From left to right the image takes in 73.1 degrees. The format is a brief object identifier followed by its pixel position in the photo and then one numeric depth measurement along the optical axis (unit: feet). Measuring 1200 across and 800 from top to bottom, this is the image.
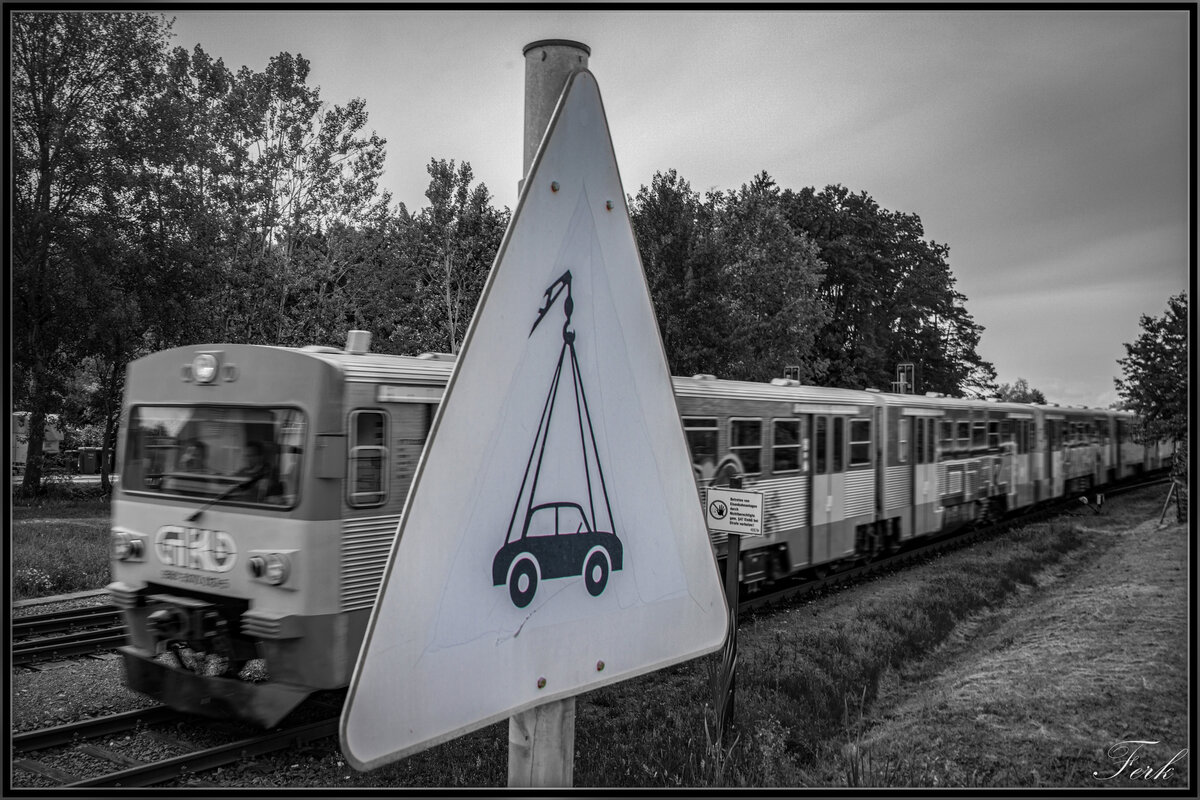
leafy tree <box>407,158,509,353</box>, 79.66
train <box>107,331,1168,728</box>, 18.11
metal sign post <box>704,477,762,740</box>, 18.17
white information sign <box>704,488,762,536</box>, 18.10
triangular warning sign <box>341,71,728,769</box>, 4.24
